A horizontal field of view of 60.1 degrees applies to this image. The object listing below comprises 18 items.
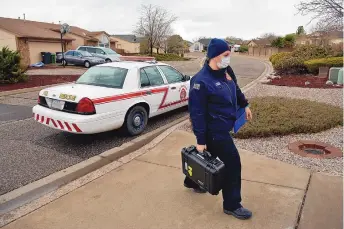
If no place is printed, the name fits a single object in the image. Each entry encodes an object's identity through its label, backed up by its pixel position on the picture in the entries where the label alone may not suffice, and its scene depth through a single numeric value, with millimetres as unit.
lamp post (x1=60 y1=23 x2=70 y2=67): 22372
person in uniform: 2695
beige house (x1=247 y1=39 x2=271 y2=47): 67600
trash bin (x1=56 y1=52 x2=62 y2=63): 25488
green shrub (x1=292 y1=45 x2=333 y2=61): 17428
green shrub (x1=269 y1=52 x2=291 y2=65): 20216
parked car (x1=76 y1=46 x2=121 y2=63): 23439
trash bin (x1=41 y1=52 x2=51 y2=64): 25203
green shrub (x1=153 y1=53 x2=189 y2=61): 37303
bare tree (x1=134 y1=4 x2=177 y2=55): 40988
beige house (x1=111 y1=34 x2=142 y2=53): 52156
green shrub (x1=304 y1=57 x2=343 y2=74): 14203
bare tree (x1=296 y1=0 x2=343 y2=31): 13102
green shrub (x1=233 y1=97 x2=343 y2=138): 5389
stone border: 4549
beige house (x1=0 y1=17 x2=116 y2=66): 23594
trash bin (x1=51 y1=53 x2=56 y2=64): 25523
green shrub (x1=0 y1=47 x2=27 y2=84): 12305
